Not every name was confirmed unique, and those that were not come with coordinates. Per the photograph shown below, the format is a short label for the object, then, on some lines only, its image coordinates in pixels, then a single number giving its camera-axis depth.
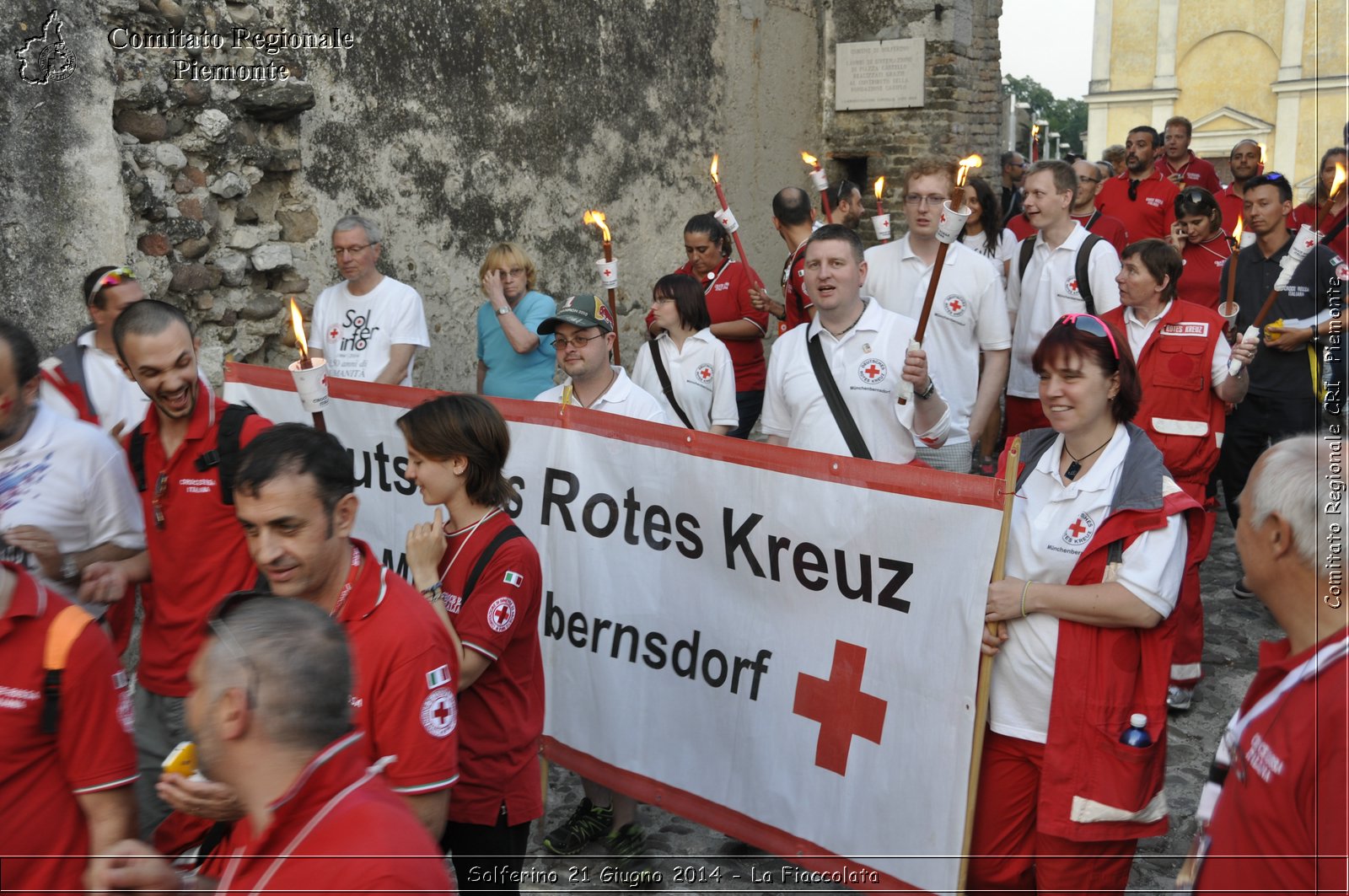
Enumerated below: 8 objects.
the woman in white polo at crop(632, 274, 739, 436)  5.81
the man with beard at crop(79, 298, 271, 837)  3.56
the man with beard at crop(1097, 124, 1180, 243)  11.20
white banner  3.43
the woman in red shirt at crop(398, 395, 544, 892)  3.11
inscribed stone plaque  13.26
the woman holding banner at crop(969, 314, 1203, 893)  3.15
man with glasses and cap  4.70
